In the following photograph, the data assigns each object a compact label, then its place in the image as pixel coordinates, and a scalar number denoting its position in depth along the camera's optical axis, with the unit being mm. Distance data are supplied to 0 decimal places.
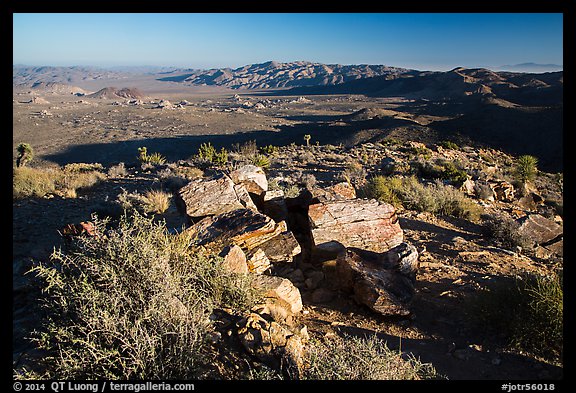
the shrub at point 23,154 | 19547
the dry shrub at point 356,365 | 2650
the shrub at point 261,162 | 14575
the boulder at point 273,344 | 2918
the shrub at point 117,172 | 13605
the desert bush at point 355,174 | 11909
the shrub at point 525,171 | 15272
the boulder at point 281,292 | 4117
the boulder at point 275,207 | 6184
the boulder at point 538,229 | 7218
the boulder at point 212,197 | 5352
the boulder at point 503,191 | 11438
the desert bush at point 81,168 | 14444
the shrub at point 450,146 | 25091
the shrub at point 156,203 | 7758
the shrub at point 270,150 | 20445
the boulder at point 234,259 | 4039
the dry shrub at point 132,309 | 2629
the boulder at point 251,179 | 6452
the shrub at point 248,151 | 19159
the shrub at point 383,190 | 8938
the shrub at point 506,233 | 6867
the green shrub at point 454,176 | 11617
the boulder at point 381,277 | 4273
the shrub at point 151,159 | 17891
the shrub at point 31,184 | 9188
